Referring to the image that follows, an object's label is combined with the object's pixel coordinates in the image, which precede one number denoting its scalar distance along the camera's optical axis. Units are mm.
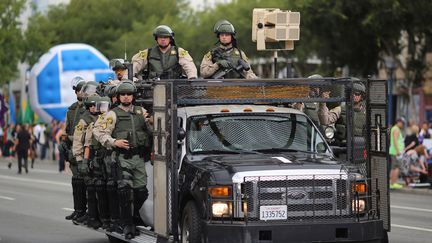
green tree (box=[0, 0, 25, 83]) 60125
